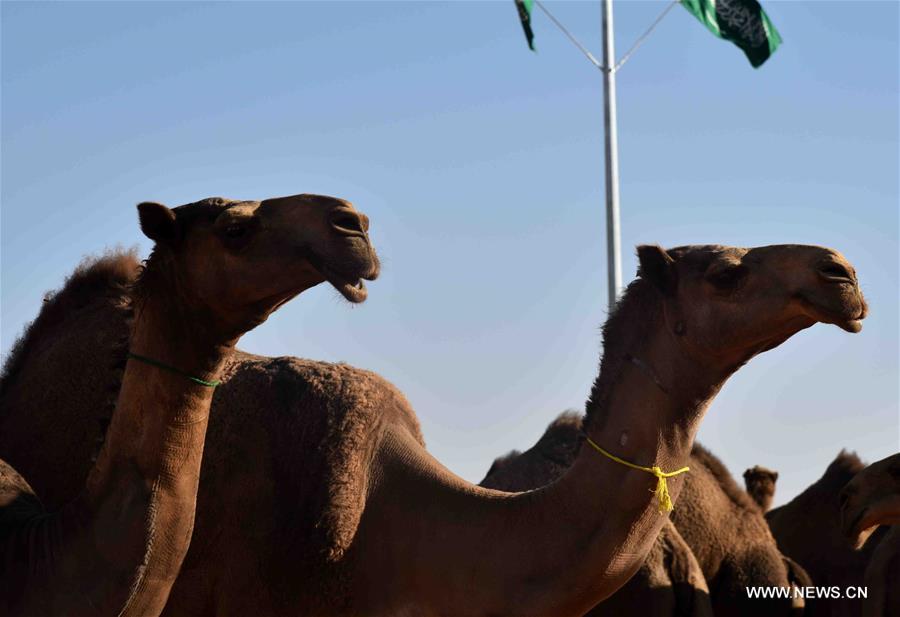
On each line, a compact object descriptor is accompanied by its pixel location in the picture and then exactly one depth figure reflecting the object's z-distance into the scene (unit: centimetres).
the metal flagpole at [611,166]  1428
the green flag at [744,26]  1669
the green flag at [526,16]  1609
